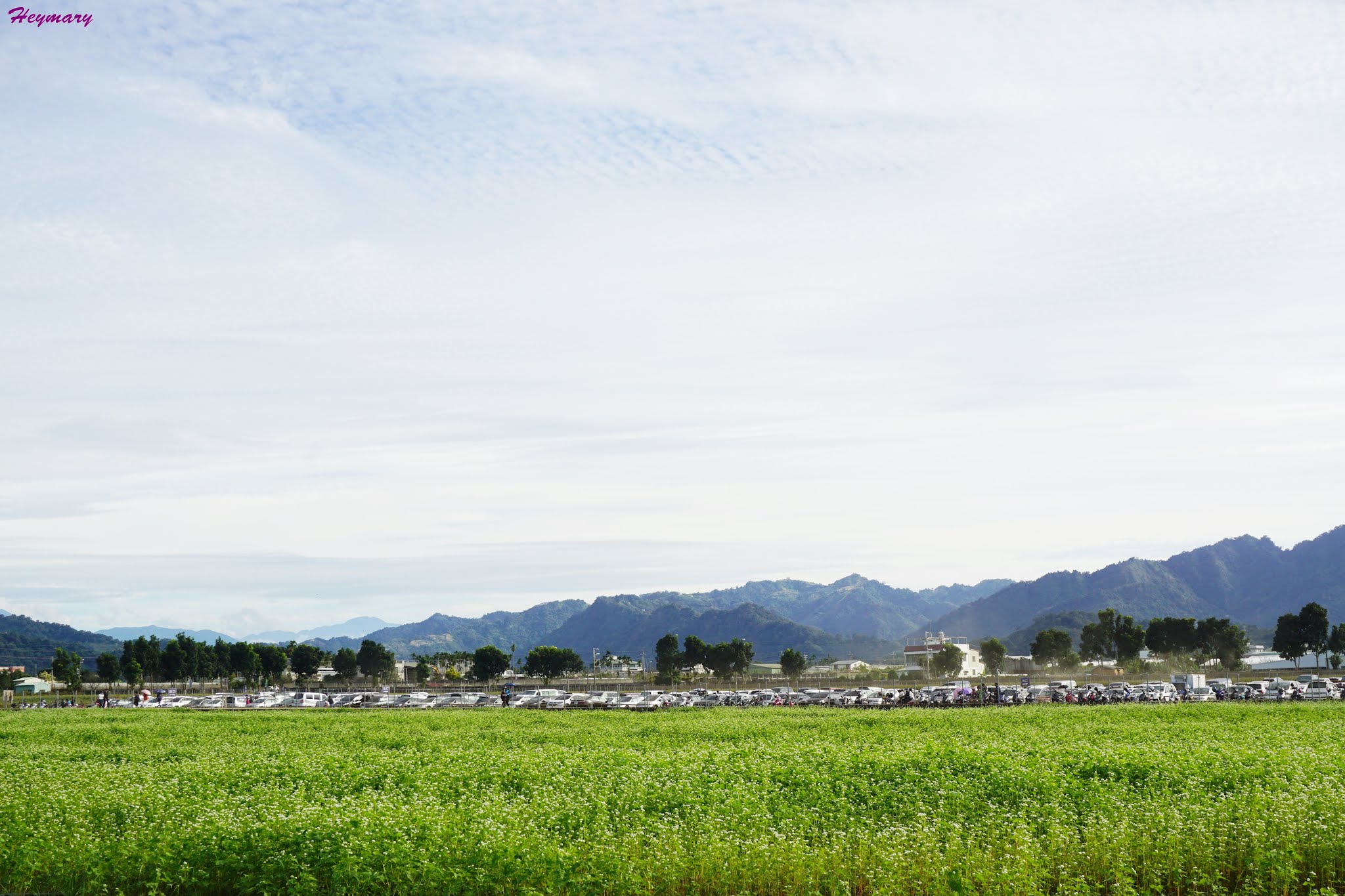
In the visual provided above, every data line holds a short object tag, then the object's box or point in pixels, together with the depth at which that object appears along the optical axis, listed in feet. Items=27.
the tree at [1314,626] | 406.00
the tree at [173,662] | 476.13
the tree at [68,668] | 439.22
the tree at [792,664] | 489.26
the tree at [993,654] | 523.29
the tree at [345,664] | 532.73
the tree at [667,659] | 480.64
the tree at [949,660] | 547.90
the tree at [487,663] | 497.05
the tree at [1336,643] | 434.75
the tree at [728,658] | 485.15
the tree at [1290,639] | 409.08
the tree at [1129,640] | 448.24
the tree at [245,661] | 494.59
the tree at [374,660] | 544.21
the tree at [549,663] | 504.84
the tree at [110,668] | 486.79
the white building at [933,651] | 618.77
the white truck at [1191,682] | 288.51
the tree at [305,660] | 511.40
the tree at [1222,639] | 444.55
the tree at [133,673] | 449.89
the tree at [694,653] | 488.44
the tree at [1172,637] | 451.94
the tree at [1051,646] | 488.85
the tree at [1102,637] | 466.70
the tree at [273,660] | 500.33
